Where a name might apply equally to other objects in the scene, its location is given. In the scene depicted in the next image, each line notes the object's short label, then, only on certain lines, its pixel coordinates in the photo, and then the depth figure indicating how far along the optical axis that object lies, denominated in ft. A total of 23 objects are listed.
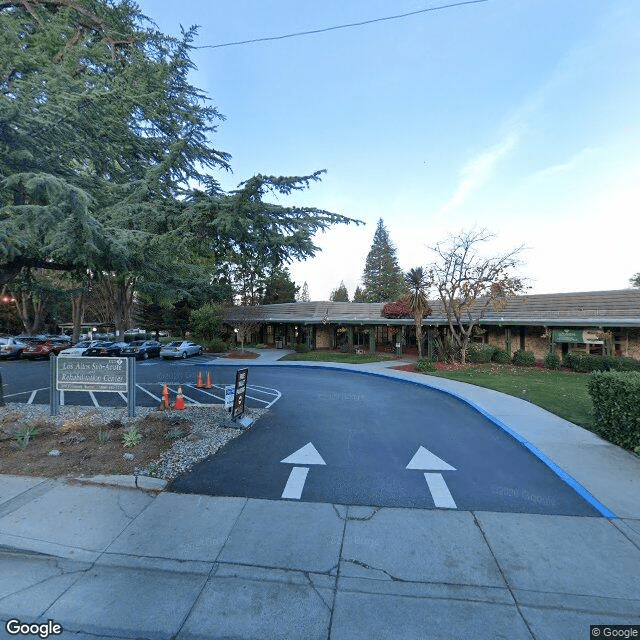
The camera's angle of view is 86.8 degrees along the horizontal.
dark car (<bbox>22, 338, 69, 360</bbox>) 74.43
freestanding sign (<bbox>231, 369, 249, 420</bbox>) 26.00
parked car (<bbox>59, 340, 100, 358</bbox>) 69.72
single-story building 63.31
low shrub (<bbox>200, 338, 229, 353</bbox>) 97.14
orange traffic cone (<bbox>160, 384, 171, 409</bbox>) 31.83
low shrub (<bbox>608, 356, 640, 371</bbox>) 54.88
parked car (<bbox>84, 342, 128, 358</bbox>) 73.35
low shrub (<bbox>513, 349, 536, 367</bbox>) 65.62
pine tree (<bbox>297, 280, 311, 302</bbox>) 343.30
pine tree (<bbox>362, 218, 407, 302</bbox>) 202.28
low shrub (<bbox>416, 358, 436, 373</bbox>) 59.27
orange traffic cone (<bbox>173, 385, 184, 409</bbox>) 30.91
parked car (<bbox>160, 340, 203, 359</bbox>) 79.56
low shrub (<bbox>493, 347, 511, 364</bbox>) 67.62
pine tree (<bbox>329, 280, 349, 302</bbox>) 260.70
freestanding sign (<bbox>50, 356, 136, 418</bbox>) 26.68
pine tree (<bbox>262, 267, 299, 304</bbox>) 155.74
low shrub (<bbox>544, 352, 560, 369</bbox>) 62.54
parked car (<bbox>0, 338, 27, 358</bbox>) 73.82
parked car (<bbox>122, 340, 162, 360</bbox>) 77.45
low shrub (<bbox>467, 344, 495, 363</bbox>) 67.72
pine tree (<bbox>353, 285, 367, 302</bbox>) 219.65
